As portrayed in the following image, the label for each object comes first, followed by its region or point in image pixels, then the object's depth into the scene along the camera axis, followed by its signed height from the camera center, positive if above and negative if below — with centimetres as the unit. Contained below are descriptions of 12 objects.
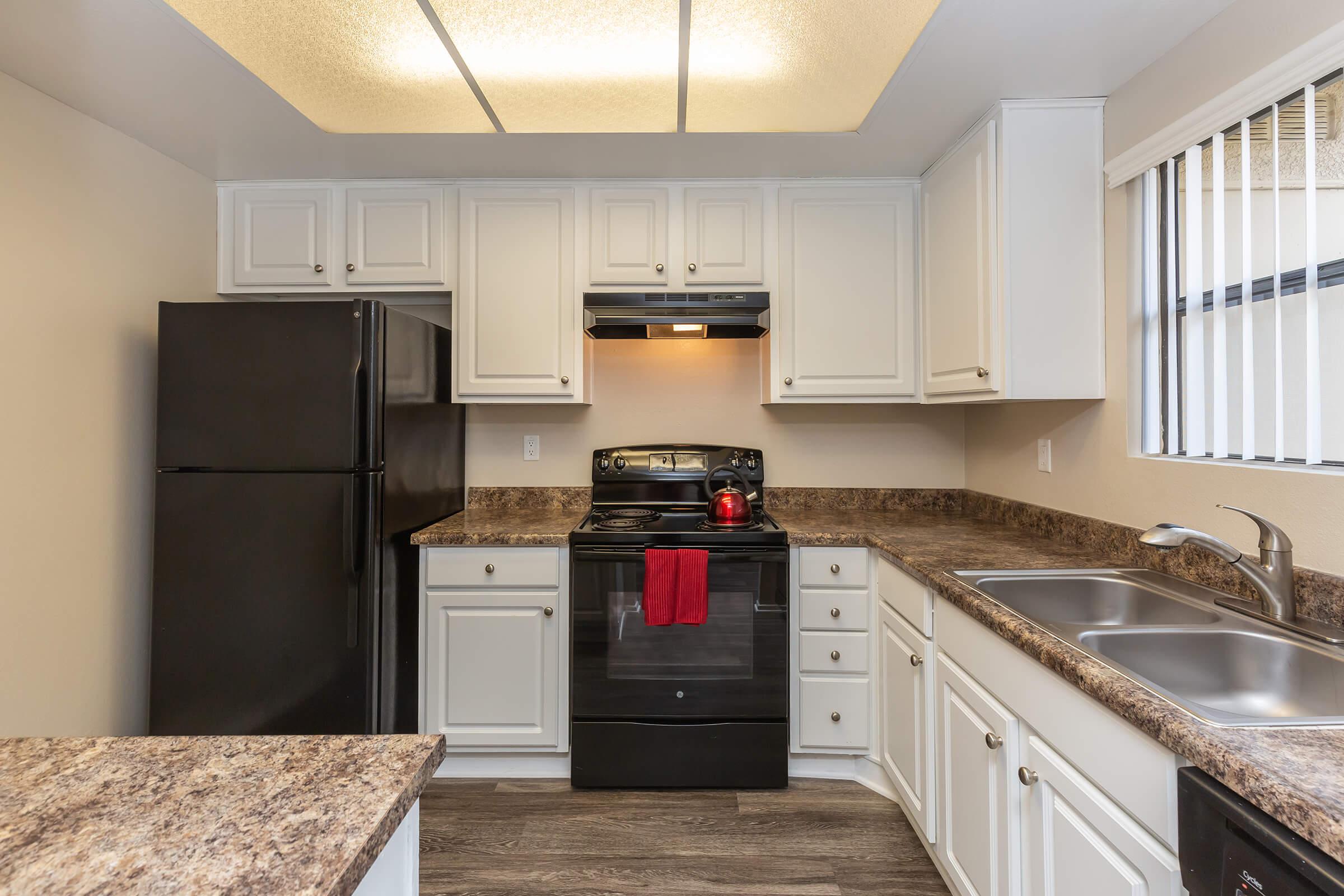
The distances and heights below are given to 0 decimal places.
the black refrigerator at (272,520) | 218 -20
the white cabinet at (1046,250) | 205 +62
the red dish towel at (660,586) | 232 -42
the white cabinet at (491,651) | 239 -66
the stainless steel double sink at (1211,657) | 117 -35
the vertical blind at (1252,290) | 139 +39
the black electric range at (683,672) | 234 -71
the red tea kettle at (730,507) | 253 -17
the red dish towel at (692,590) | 232 -43
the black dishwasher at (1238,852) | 73 -44
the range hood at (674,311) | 254 +54
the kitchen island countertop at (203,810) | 56 -33
